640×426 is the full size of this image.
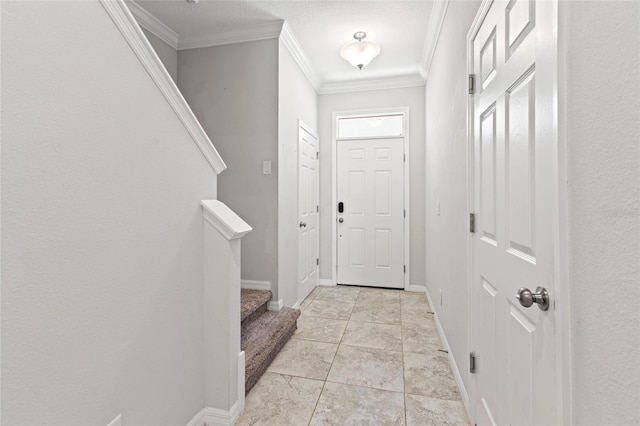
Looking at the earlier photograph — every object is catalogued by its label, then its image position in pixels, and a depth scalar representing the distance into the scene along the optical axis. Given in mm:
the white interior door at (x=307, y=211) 3463
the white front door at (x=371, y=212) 4094
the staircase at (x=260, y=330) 1969
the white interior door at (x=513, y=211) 835
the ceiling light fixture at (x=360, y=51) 2891
